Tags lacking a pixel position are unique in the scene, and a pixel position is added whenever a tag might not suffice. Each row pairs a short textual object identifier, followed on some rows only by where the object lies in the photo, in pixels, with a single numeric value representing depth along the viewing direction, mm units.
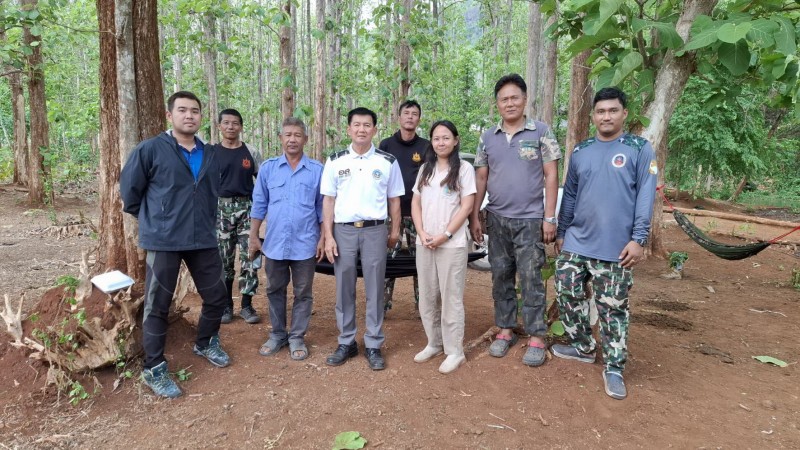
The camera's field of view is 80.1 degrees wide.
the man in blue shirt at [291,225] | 3189
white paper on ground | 2673
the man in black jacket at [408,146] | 3807
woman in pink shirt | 2980
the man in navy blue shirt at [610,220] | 2746
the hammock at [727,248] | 4586
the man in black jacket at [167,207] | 2711
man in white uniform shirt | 3084
